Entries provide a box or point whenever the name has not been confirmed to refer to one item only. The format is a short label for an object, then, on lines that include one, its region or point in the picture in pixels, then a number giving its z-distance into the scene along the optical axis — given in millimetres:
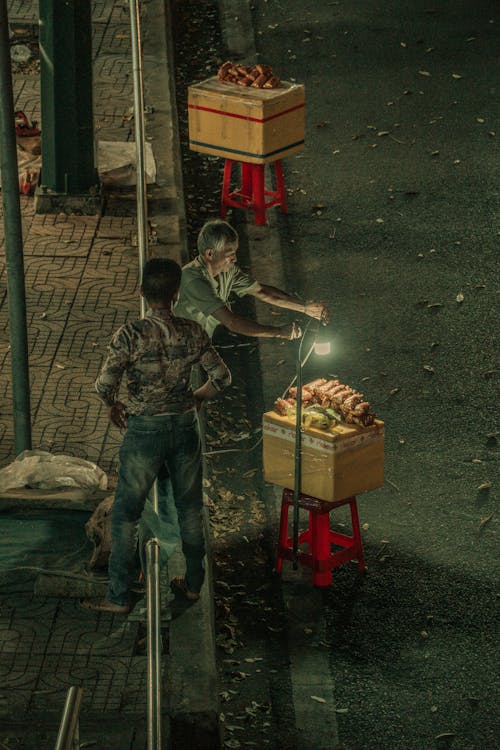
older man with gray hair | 15917
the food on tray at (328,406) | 16215
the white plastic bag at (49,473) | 16954
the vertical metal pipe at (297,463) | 15813
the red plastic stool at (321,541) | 16332
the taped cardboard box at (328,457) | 15930
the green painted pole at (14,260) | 15982
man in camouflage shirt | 14193
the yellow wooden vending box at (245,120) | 24783
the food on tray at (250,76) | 25289
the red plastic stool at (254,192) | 25794
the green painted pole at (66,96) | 24822
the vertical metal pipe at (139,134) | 16332
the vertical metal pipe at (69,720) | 9501
